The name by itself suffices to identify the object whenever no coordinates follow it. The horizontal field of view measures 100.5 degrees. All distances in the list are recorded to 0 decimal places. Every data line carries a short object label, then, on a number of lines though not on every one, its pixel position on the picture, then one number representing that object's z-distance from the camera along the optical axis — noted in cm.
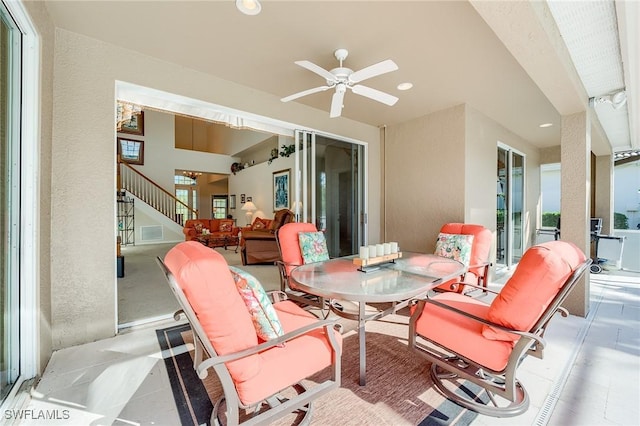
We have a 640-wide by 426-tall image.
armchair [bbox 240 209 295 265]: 552
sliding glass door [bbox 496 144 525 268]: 485
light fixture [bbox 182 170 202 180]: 1118
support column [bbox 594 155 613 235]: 578
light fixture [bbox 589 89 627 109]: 303
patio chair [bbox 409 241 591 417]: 130
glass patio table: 165
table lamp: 883
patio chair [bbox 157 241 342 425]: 107
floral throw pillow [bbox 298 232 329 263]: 290
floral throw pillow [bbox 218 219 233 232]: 843
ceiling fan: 204
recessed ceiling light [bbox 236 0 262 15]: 192
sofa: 737
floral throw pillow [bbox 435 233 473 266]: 305
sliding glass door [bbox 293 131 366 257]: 400
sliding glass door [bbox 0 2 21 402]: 156
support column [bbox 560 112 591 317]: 297
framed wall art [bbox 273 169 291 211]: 759
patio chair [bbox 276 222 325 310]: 274
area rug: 149
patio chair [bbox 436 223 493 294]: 276
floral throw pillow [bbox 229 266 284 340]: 128
